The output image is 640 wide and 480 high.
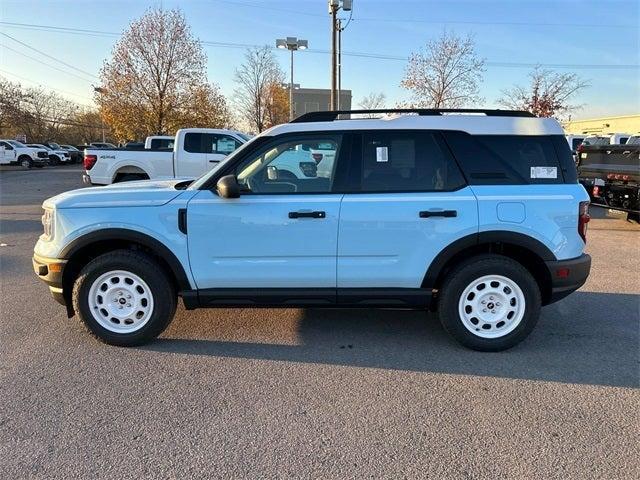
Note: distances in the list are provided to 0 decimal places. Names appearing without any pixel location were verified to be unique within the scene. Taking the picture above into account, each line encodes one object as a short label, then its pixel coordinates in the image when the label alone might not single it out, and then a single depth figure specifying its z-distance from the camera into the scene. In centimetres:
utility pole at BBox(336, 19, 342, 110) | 2227
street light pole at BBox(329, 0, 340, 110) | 1820
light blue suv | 388
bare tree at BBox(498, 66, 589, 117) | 2892
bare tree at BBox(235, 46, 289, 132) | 3703
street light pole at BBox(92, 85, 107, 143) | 2700
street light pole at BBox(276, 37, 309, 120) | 2461
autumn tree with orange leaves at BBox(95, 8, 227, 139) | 2628
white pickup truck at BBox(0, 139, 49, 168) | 3462
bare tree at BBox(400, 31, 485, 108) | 2320
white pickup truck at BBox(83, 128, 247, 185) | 1195
